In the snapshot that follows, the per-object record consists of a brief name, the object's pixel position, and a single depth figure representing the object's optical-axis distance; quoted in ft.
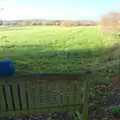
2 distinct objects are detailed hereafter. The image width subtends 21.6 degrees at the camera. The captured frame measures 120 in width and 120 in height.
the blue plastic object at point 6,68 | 9.91
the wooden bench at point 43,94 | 10.29
